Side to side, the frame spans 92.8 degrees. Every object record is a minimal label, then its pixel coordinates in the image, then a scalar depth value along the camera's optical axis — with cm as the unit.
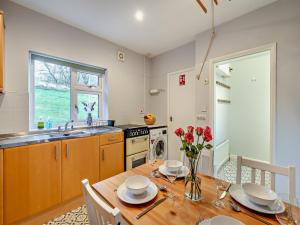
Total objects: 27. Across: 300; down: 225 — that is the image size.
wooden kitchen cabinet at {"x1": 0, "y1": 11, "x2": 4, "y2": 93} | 147
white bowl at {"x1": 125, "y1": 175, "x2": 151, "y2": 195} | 83
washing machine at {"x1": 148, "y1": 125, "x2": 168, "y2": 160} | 281
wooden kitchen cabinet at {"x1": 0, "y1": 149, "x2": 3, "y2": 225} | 131
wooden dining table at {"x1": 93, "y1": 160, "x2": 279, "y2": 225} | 68
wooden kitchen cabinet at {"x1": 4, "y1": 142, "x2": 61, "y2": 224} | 136
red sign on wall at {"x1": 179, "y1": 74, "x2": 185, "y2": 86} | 294
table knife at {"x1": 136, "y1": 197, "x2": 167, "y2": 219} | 71
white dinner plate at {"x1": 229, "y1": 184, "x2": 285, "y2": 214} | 74
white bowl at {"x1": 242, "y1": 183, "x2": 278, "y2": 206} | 77
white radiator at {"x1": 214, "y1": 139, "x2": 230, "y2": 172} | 264
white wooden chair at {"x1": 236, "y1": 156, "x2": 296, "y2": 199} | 93
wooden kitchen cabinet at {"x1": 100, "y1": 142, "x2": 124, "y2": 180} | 209
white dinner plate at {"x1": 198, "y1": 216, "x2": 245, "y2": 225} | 63
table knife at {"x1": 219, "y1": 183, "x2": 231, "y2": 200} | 87
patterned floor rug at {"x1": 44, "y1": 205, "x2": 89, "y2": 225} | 156
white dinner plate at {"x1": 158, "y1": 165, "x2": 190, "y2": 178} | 112
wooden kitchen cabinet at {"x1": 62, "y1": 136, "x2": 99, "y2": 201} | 171
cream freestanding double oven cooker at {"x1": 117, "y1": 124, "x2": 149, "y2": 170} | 240
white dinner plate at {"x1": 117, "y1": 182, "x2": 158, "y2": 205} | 80
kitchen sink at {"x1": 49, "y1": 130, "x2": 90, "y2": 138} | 173
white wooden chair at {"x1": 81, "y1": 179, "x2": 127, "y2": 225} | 49
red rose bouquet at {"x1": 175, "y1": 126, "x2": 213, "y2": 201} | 85
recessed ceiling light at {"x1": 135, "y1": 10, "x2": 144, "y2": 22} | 191
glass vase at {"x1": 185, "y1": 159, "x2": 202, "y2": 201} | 85
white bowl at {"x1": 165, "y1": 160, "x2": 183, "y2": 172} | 115
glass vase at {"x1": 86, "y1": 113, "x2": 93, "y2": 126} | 250
